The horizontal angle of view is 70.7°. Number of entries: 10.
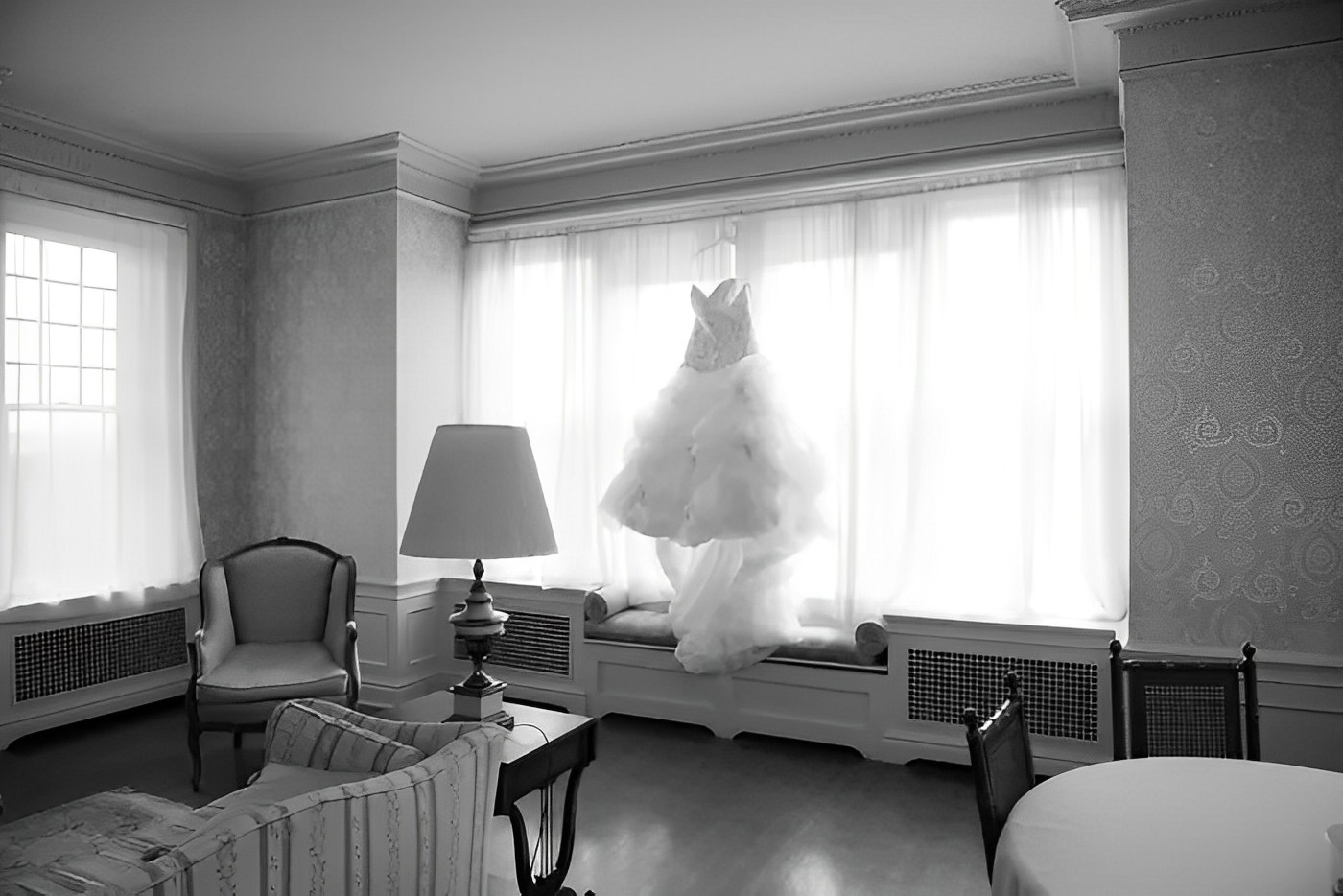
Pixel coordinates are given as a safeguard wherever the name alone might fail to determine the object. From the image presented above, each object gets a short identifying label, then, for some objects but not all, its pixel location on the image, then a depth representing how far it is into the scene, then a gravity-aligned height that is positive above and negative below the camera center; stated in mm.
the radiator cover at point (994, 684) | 3645 -899
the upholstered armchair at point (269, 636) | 3607 -737
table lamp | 2529 -108
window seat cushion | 4051 -805
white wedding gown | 4070 -128
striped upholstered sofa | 1304 -572
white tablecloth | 1484 -653
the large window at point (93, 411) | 4238 +263
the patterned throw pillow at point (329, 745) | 1781 -551
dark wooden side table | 2404 -792
